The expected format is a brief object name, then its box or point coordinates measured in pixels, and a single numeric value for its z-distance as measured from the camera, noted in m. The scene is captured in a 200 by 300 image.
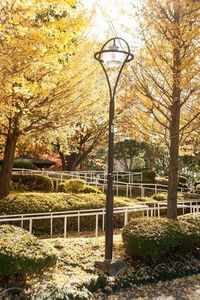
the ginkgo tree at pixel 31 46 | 6.46
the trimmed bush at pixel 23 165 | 21.88
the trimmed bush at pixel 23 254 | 5.48
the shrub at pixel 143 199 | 15.25
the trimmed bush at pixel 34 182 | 16.08
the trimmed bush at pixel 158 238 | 7.18
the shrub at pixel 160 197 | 16.02
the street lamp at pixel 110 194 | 6.68
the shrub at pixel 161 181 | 24.03
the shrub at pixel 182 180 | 26.20
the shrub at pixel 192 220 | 8.64
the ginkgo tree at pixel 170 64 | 8.38
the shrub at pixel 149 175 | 24.04
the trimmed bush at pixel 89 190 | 15.48
